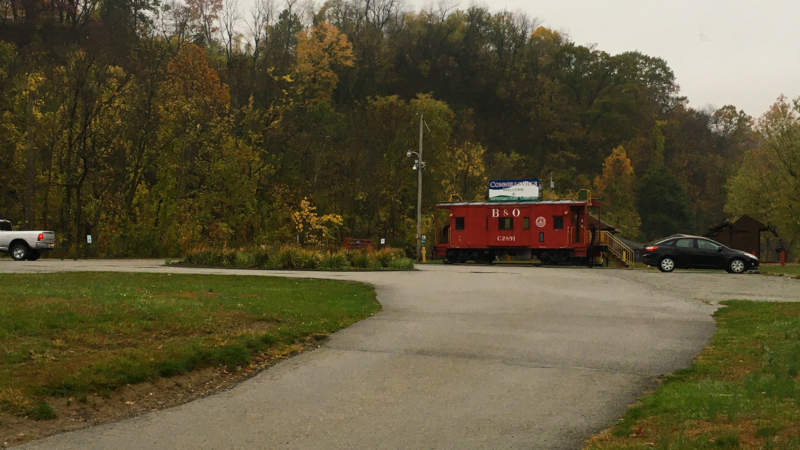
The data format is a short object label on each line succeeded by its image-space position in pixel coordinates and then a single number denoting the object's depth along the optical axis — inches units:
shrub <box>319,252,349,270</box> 1198.3
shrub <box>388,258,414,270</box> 1250.6
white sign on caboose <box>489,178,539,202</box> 1717.5
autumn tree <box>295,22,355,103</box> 2743.6
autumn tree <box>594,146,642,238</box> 3329.2
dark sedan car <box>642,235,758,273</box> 1285.7
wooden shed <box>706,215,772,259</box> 2133.4
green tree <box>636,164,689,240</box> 3708.2
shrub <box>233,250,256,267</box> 1179.3
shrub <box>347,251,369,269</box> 1234.6
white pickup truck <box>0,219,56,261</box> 1294.3
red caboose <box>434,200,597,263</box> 1535.4
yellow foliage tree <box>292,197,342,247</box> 1769.2
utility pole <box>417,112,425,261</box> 1736.0
